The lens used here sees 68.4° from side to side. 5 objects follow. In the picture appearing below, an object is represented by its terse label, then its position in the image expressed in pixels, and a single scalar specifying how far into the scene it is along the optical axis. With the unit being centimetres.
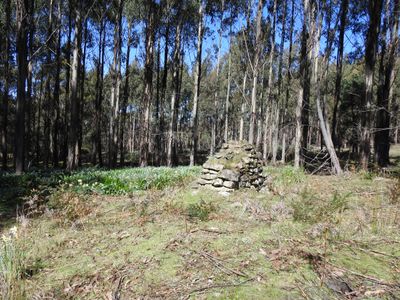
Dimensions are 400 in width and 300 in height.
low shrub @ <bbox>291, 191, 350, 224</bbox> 456
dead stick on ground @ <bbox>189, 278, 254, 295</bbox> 290
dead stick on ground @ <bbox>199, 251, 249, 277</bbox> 313
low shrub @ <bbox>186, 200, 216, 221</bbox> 514
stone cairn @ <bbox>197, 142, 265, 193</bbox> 725
